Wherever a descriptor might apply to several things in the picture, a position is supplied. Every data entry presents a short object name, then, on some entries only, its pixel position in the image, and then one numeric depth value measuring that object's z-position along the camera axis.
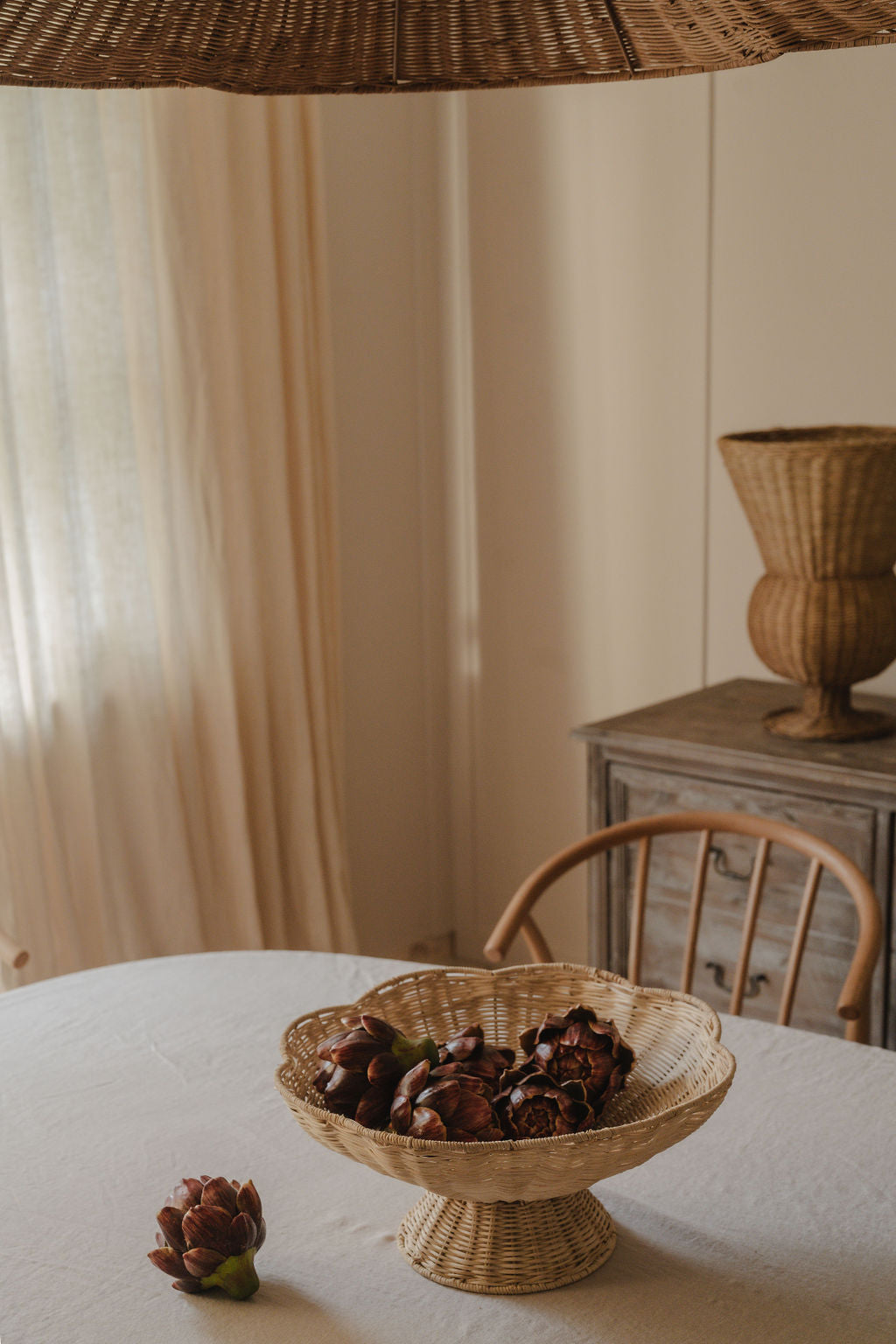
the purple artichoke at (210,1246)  0.95
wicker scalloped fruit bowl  0.87
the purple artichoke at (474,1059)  0.96
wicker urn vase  1.98
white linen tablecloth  0.93
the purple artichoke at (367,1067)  0.94
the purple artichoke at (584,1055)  0.96
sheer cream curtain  2.30
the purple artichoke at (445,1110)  0.90
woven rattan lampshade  0.86
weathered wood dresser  1.97
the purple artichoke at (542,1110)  0.92
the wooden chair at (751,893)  1.48
